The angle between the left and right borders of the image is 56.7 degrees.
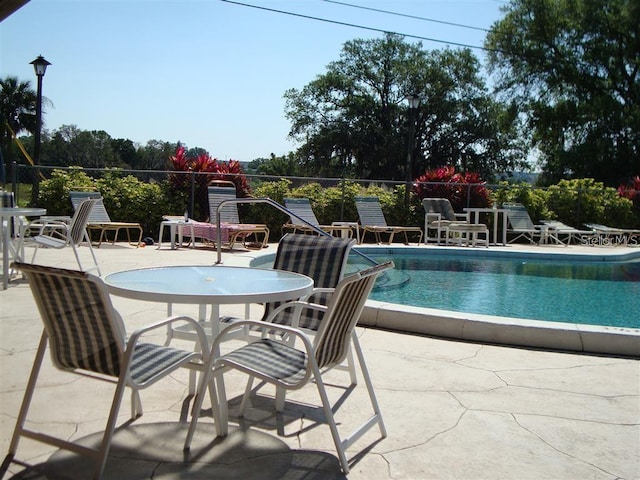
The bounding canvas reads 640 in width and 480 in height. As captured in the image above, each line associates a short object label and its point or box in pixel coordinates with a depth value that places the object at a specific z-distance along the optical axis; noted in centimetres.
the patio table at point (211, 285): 229
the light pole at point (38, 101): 1045
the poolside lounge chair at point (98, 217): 939
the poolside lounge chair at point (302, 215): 1048
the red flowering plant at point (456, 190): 1287
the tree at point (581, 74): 2411
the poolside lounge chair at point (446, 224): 1115
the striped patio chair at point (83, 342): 195
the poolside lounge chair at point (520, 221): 1230
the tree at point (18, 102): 3400
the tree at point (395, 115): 3450
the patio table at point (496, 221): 1162
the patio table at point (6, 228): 531
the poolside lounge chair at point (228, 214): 937
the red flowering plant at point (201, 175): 1117
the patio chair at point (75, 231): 575
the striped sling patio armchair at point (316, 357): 215
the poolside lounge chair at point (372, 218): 1130
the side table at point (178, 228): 927
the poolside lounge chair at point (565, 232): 1249
